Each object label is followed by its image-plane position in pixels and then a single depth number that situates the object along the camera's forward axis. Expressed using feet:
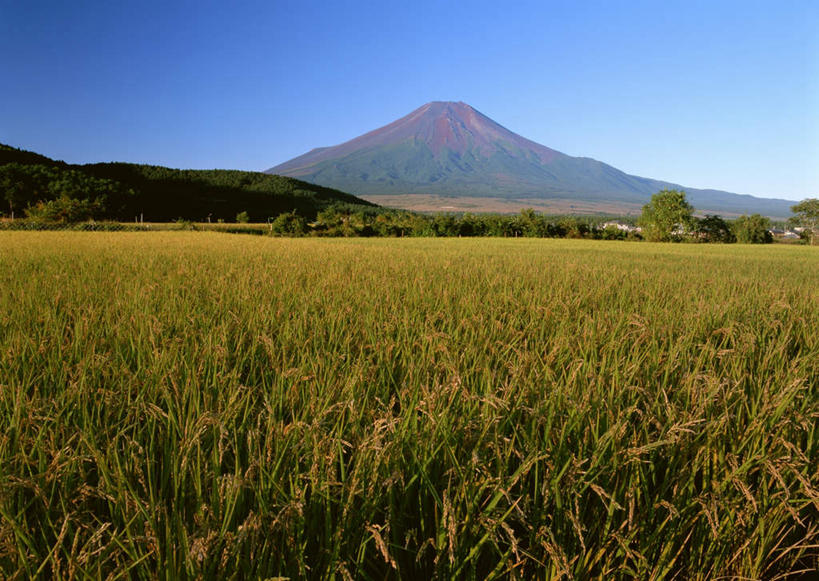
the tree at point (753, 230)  192.54
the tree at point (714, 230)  208.34
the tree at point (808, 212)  275.59
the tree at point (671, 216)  201.67
